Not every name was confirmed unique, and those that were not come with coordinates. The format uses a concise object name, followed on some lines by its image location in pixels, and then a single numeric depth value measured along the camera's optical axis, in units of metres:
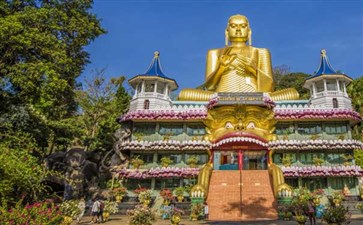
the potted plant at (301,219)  13.71
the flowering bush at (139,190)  24.26
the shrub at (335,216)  12.55
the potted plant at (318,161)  25.15
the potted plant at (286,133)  26.89
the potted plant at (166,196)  21.50
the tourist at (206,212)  18.84
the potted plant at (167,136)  27.46
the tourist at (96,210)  17.25
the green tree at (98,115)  31.17
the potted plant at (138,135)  27.37
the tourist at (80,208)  17.54
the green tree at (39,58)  16.95
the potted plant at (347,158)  25.39
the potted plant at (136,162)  26.38
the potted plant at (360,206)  19.41
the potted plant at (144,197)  23.04
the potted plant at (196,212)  18.23
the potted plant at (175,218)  14.66
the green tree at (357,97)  37.83
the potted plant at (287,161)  25.58
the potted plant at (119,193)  24.30
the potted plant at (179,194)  23.48
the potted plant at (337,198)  20.97
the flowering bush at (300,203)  15.14
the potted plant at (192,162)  26.39
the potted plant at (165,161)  26.20
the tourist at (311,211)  14.24
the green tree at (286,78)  58.22
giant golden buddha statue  30.61
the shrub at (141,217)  12.55
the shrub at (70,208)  15.37
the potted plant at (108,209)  18.31
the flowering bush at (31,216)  9.73
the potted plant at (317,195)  18.80
